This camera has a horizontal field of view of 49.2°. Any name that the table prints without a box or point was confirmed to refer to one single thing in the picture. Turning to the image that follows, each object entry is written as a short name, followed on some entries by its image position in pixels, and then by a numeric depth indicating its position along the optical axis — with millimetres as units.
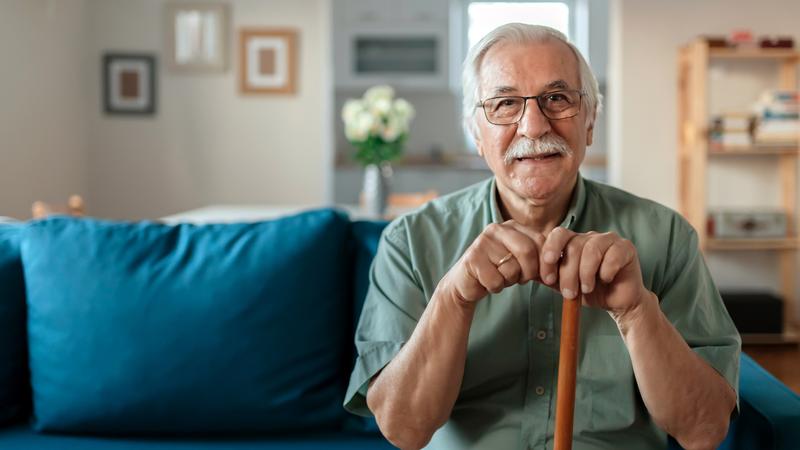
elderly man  1291
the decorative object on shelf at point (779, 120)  5027
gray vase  4195
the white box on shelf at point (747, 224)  5176
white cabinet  7230
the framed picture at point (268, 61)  5867
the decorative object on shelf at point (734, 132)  5113
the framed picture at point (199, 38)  5871
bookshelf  5102
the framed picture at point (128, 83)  5898
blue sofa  1714
